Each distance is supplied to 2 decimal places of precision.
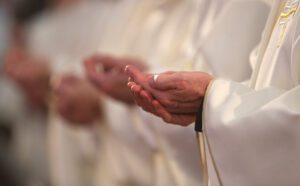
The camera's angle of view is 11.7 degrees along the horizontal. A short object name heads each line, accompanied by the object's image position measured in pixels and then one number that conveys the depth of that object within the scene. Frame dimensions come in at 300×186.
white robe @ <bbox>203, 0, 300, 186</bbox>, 2.78
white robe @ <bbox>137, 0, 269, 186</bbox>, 3.15
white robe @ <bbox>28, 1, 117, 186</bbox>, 4.40
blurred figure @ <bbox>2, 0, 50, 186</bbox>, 4.74
